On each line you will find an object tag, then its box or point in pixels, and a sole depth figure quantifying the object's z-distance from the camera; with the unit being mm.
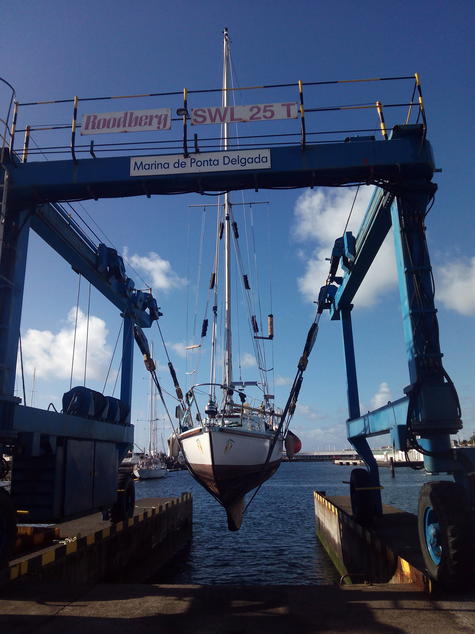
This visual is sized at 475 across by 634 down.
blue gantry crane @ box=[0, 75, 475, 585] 8820
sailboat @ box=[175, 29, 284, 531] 15073
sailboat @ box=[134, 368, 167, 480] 81719
